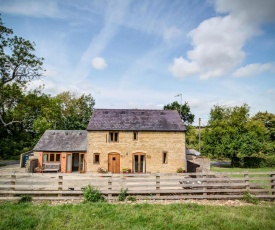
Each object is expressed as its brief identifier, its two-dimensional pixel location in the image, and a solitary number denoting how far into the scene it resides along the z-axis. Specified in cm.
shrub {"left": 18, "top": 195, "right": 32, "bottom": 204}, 958
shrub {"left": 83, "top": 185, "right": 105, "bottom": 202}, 959
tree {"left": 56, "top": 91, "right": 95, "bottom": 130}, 4722
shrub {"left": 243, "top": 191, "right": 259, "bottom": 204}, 977
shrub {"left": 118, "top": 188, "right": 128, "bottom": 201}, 990
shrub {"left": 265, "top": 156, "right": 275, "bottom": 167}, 3044
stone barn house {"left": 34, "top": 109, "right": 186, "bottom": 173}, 2291
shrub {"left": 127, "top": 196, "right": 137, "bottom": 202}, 993
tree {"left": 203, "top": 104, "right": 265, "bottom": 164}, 2883
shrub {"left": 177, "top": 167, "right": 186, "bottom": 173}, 2233
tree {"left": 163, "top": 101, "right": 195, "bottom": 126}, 5212
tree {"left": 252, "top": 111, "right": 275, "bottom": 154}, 4541
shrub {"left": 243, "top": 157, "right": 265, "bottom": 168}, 3073
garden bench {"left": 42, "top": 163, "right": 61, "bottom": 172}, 2317
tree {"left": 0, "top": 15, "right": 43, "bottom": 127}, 2548
